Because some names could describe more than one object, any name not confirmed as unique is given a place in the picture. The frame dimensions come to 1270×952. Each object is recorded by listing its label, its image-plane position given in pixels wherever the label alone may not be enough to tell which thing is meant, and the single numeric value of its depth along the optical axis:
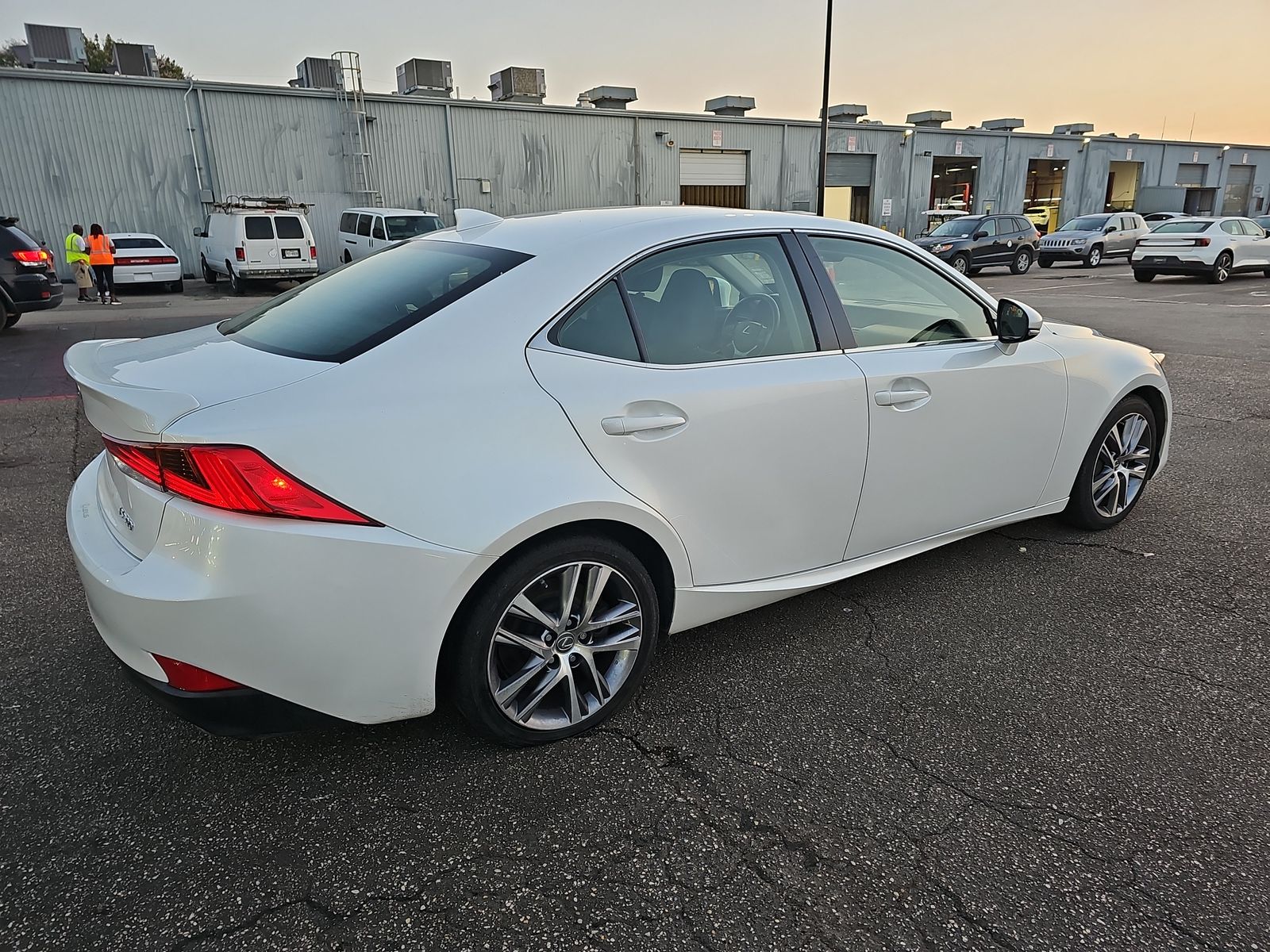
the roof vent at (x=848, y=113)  36.69
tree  54.38
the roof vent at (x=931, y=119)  38.64
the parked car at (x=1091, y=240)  27.88
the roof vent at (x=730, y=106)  34.00
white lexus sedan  2.13
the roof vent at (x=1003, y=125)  41.62
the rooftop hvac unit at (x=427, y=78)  28.45
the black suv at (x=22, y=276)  11.58
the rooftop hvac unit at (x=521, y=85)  29.86
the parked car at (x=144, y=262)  20.02
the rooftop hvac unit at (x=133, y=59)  25.38
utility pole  23.80
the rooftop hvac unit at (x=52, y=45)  25.67
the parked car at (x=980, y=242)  23.62
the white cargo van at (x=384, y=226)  20.23
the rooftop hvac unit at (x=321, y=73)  26.22
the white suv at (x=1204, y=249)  20.33
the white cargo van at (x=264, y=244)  19.34
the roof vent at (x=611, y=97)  31.30
